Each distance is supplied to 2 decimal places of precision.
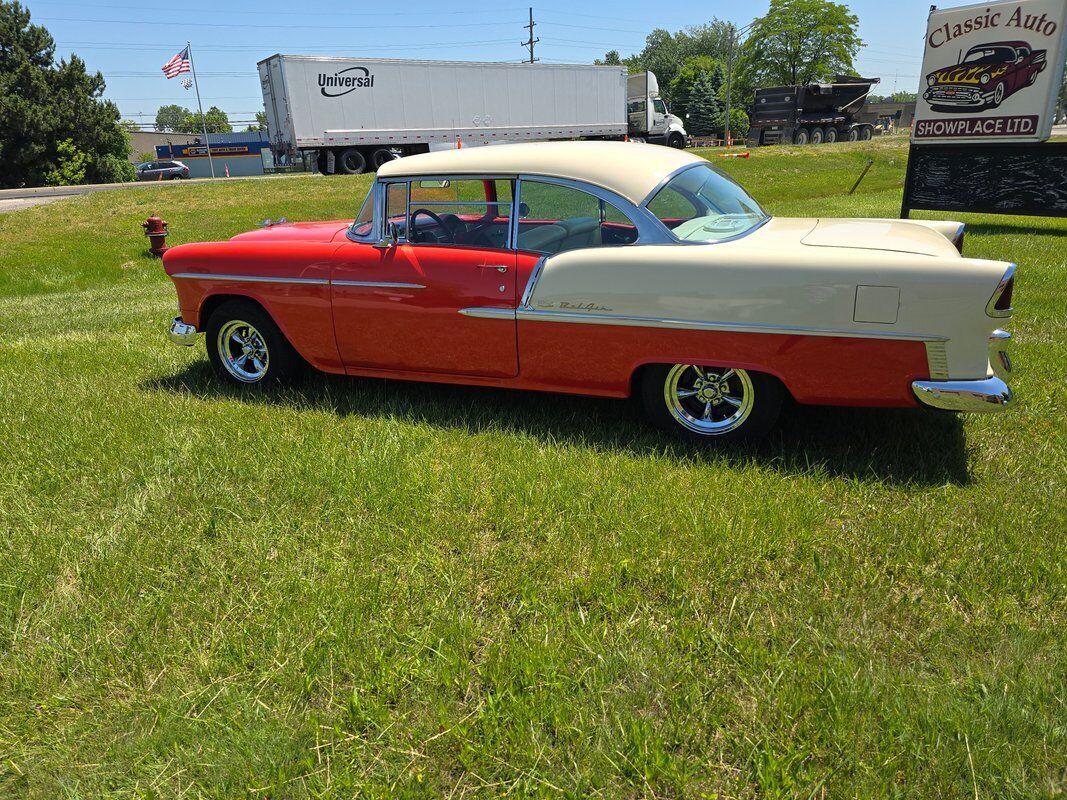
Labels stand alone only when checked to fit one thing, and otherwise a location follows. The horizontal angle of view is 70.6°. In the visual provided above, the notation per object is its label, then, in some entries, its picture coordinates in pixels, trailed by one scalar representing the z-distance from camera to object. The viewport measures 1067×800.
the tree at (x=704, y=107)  74.19
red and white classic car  3.36
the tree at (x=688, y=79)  77.38
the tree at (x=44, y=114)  36.44
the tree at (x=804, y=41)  66.69
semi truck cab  33.47
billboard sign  10.01
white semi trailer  24.61
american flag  29.11
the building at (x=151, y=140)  85.94
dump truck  38.12
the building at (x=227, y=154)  63.56
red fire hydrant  11.62
